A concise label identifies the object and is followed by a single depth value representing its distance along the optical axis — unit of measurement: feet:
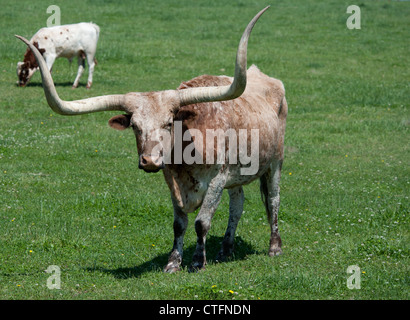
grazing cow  71.51
